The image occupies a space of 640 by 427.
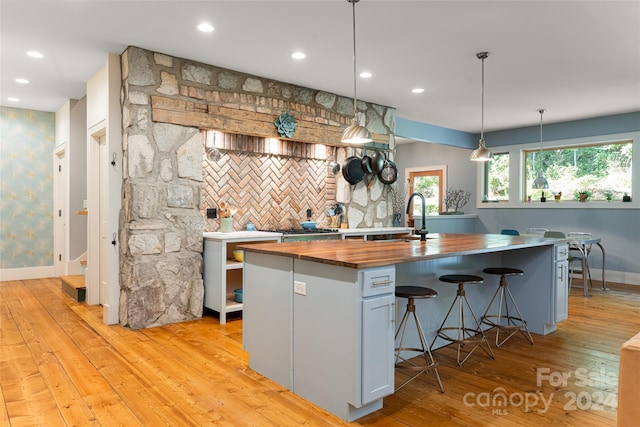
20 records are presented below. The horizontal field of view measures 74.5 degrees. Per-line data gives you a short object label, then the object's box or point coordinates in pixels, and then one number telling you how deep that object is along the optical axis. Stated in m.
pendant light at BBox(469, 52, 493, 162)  4.43
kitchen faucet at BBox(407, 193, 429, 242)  3.42
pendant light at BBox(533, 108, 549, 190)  6.68
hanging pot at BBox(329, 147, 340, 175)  5.78
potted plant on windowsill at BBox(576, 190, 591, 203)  6.84
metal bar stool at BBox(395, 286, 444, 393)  2.60
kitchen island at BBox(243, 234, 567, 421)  2.20
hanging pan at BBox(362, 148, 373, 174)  5.79
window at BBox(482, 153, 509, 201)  8.12
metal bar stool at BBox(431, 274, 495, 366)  3.07
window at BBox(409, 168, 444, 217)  9.37
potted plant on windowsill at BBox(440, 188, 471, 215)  8.68
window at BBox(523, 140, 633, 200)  6.67
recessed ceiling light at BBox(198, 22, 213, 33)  3.41
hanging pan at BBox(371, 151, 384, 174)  5.98
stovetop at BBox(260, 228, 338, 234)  4.86
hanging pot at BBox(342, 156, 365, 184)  5.70
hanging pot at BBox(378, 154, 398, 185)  6.11
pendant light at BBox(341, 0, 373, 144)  3.38
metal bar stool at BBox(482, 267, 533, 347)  3.52
